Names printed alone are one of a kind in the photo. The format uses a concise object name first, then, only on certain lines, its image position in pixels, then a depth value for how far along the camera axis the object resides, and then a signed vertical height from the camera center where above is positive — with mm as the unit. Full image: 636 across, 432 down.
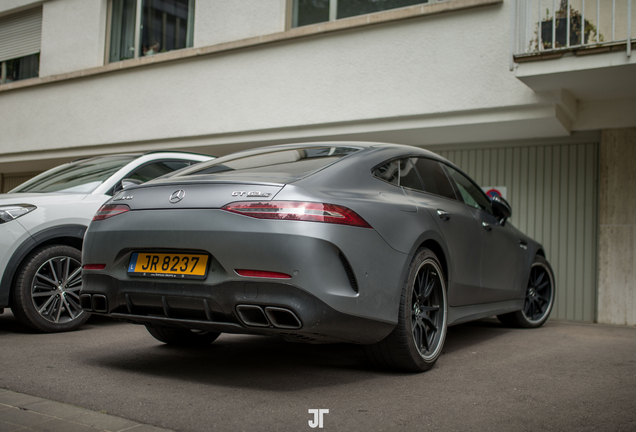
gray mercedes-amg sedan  3146 -111
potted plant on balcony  6941 +2486
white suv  5035 -187
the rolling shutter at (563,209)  8094 +479
